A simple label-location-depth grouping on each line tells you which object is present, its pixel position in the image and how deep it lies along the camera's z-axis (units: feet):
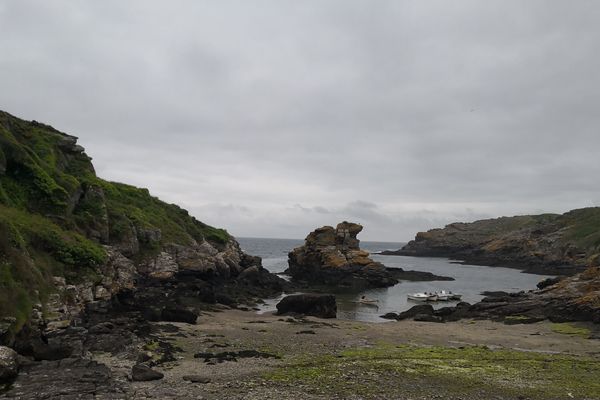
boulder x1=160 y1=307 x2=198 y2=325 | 138.82
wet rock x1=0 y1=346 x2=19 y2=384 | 68.28
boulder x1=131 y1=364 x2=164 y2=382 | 76.59
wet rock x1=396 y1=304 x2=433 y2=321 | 182.76
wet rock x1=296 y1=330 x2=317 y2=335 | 130.32
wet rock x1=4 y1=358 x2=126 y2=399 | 64.54
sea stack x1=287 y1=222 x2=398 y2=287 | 308.19
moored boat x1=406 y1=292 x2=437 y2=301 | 239.71
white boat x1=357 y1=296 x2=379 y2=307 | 223.92
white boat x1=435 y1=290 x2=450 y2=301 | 242.99
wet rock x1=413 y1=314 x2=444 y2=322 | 173.06
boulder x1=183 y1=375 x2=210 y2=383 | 77.00
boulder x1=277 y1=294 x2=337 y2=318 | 174.50
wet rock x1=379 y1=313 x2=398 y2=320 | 184.85
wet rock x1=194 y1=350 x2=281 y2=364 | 93.97
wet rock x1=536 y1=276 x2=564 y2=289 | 237.04
